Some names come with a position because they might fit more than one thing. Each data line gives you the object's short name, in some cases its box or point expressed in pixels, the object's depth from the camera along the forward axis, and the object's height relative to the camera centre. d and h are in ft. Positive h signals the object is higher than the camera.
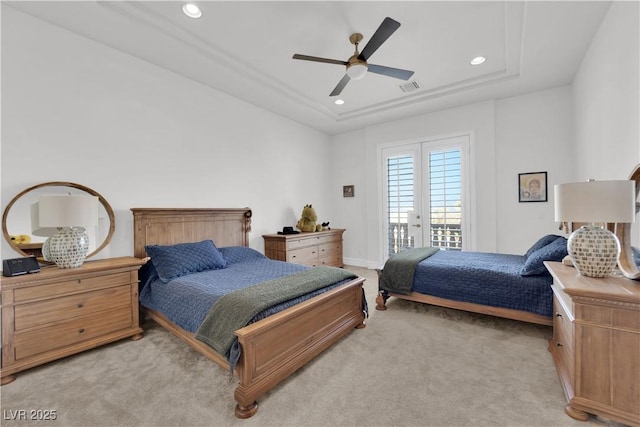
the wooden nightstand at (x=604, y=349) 4.63 -2.50
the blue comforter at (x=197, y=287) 6.92 -2.01
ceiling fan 7.15 +4.54
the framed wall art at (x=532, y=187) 12.89 +1.09
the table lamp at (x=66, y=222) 7.18 -0.12
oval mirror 7.43 +0.07
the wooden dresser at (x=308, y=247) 13.84 -1.88
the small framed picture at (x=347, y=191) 18.89 +1.52
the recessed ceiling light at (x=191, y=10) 7.40 +5.69
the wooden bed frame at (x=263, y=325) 5.48 -2.81
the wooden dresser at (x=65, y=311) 6.42 -2.47
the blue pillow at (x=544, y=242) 9.65 -1.17
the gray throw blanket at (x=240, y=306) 5.70 -2.05
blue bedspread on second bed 8.08 -2.36
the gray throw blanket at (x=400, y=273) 10.23 -2.35
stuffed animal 15.75 -0.42
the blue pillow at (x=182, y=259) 8.66 -1.47
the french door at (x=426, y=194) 14.76 +0.98
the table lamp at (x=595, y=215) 5.11 -0.13
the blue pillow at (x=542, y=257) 7.86 -1.42
